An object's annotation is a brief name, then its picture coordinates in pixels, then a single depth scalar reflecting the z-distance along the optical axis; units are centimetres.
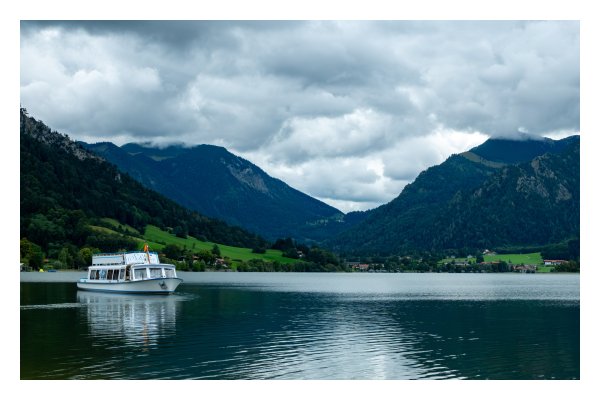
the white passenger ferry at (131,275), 9275
